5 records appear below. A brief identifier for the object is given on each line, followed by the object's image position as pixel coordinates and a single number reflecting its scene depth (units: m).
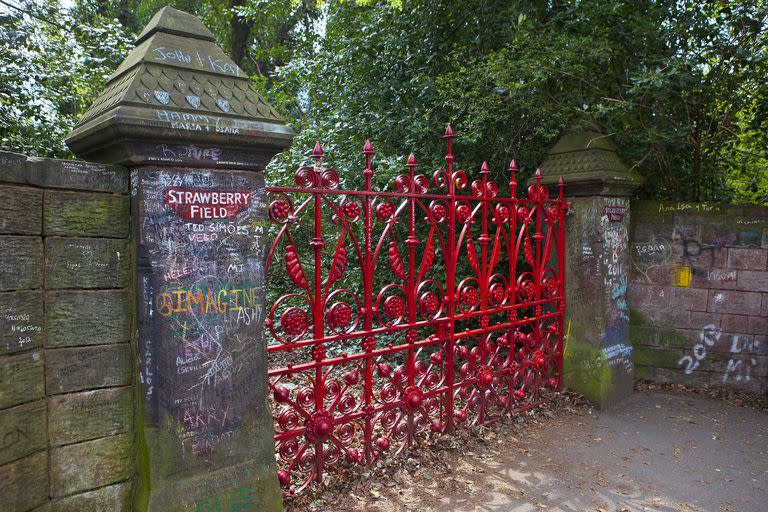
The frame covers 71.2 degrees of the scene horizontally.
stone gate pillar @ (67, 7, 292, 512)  2.33
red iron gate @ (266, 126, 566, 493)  3.18
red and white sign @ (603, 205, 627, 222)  5.04
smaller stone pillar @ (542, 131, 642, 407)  4.98
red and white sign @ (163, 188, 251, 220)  2.39
